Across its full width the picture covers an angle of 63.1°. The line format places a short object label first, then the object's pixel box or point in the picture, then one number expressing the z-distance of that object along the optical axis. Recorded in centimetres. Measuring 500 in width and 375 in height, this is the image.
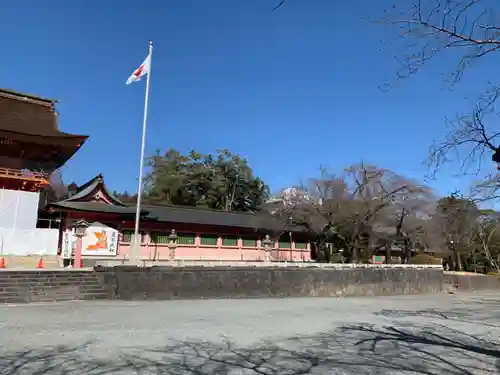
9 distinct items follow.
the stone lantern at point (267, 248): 2555
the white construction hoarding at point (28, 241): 2125
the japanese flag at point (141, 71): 1995
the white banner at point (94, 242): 1927
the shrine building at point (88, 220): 2147
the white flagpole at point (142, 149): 1862
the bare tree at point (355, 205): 2800
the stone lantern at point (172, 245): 2296
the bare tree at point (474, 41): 435
